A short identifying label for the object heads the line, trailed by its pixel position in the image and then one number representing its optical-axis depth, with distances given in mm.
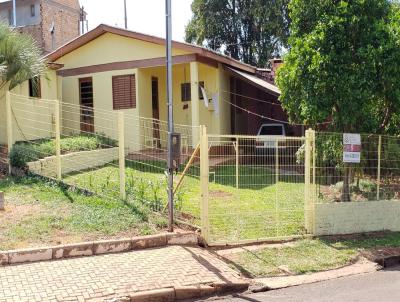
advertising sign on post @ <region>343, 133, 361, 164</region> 9828
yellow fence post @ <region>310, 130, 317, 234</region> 9086
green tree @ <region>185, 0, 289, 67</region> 29875
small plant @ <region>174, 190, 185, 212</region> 8879
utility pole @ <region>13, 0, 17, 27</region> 26697
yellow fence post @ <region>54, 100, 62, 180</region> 10180
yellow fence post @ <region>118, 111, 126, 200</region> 9211
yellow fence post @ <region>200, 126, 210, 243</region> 7953
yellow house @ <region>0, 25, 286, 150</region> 16234
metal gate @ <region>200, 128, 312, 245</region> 8711
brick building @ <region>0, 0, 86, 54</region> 27922
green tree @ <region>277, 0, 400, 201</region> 9836
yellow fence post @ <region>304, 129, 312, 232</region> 9039
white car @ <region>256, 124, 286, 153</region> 8809
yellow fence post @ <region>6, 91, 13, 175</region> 11078
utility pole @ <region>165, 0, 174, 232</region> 7711
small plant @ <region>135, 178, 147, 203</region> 9273
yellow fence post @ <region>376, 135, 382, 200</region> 10073
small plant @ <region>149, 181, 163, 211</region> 8977
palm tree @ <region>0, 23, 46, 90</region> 11883
